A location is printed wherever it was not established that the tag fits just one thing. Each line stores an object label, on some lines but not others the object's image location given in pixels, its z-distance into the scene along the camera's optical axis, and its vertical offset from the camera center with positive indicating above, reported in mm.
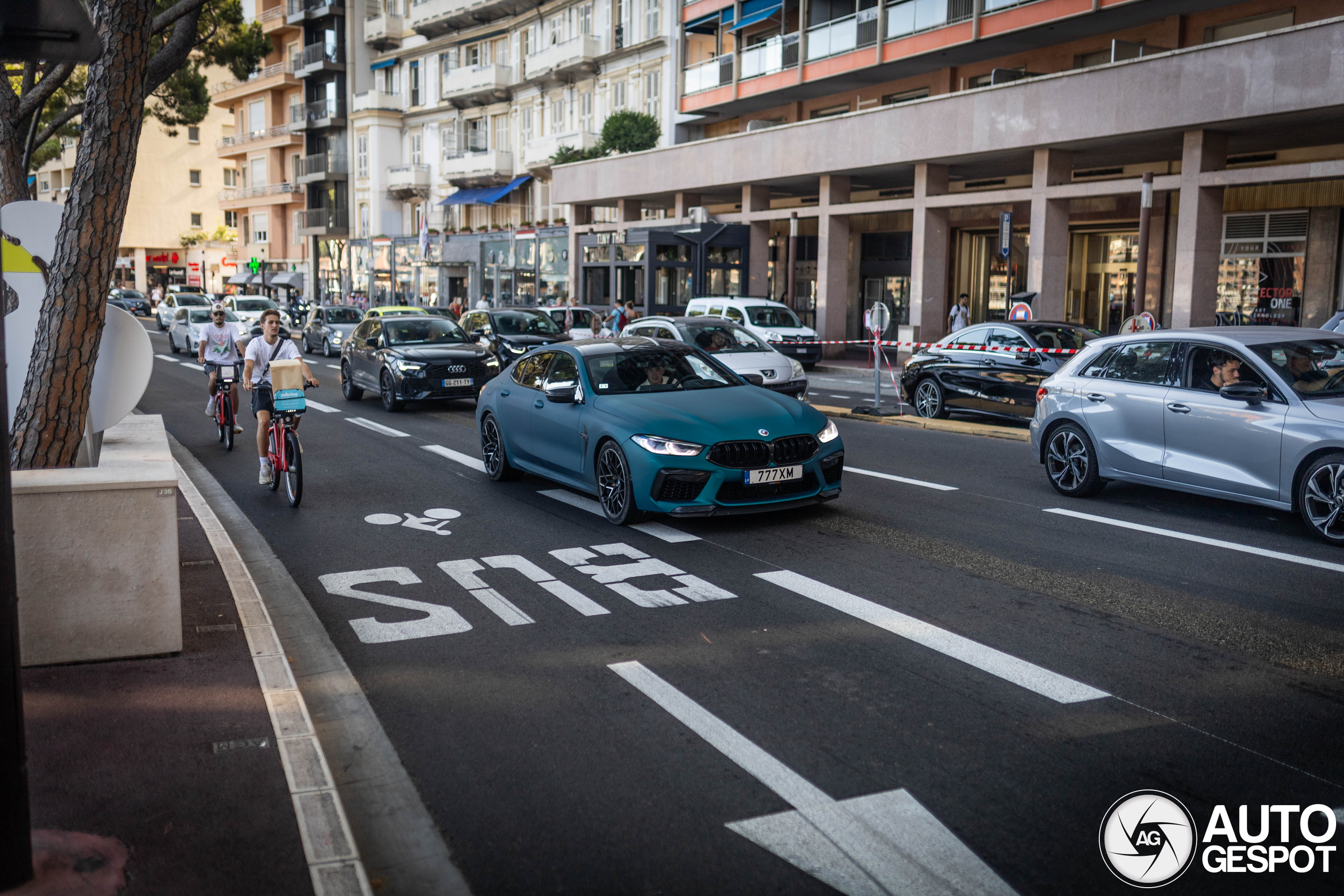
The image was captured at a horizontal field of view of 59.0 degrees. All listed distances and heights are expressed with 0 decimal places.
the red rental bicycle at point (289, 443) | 10609 -1333
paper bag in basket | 10750 -730
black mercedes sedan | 16203 -834
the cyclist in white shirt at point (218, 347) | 15102 -677
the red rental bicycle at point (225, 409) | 14625 -1422
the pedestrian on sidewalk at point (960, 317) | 28500 -183
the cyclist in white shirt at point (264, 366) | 11539 -704
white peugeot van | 28625 -361
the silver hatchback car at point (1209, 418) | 8594 -827
